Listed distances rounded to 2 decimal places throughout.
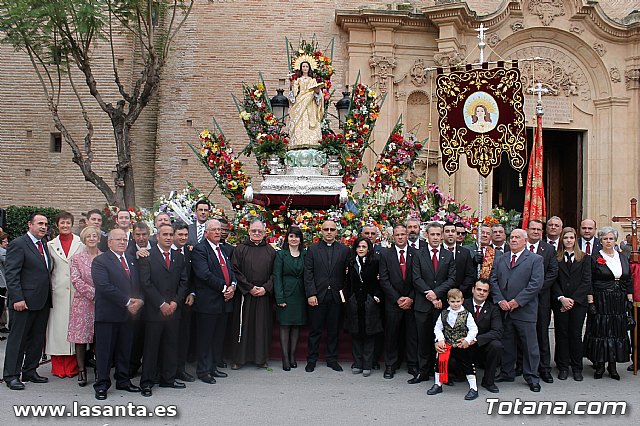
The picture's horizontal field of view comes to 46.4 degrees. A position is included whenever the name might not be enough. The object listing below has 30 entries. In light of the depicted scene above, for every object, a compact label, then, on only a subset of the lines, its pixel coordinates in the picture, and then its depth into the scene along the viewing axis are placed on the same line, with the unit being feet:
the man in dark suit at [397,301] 28.35
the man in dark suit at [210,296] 27.30
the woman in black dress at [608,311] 27.99
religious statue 40.19
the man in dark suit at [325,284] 29.35
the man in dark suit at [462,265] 27.94
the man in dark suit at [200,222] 33.76
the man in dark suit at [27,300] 25.73
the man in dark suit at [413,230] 31.09
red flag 47.06
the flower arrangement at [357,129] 39.83
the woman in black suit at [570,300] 28.09
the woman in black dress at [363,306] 28.55
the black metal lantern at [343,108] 41.11
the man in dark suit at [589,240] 29.60
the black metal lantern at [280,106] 40.31
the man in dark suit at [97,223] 27.96
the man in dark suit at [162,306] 25.35
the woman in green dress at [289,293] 29.50
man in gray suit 26.84
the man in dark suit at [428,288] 27.53
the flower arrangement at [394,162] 40.65
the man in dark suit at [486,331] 25.89
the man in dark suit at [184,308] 26.78
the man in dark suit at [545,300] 27.86
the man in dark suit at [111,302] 24.27
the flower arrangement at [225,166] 39.65
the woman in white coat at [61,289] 27.17
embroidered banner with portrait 36.17
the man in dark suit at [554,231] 29.66
